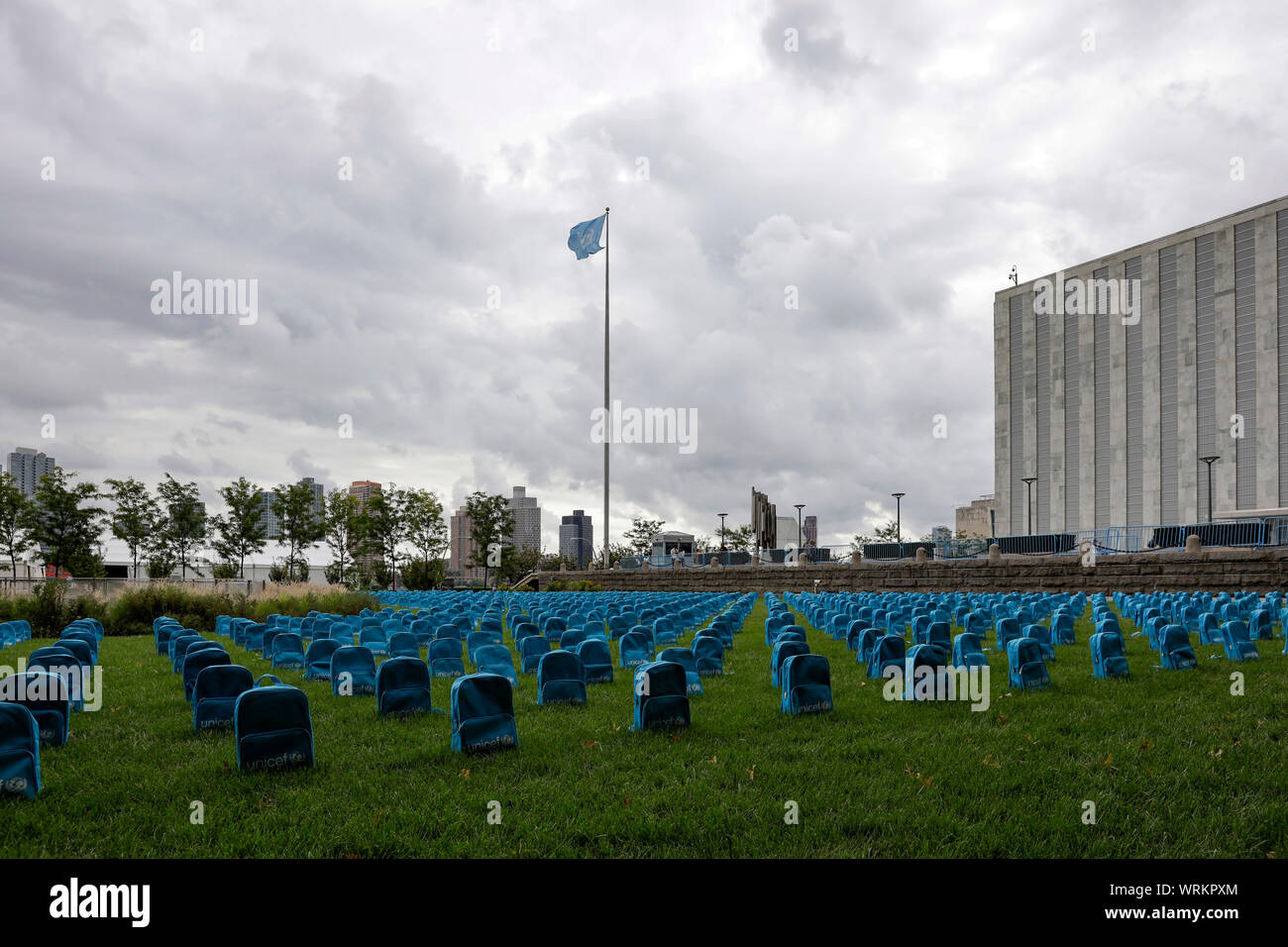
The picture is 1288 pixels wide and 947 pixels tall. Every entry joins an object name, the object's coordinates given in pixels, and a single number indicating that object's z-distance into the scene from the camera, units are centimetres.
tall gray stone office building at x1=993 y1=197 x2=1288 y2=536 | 5938
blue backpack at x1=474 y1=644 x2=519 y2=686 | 1305
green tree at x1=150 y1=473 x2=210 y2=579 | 5631
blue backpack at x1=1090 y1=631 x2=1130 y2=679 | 1241
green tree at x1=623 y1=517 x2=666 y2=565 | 9200
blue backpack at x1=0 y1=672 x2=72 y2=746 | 831
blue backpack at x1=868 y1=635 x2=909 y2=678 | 1254
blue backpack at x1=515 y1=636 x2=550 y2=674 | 1416
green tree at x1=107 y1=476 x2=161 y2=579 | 5438
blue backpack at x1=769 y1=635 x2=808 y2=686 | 1152
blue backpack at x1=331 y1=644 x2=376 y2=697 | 1212
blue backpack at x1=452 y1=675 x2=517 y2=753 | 797
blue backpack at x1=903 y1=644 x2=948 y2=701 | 1104
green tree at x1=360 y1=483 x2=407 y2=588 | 6669
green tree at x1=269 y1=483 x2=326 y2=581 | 6062
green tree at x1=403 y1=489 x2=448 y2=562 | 6712
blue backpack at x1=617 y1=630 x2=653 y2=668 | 1490
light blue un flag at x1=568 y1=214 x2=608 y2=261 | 5047
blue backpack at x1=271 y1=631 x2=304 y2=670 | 1566
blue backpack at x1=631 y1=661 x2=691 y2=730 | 907
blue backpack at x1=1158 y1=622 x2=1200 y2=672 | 1323
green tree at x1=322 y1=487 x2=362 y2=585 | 6519
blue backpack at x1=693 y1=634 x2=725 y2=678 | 1352
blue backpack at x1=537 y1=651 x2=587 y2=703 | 1083
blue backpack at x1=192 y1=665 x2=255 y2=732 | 938
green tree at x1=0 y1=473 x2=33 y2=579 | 4525
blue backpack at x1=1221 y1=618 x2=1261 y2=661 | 1394
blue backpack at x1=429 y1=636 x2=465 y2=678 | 1380
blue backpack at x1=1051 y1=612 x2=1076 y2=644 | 1739
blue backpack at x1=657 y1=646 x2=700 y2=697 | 1156
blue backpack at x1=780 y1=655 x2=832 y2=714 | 990
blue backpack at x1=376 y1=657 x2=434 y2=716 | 1007
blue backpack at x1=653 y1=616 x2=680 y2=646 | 1805
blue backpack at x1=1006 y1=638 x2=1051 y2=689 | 1161
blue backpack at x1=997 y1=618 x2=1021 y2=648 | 1588
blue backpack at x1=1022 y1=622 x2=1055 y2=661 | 1484
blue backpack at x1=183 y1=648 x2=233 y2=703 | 1032
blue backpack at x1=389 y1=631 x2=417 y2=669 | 1491
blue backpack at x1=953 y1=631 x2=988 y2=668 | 1188
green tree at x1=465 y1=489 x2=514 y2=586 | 7206
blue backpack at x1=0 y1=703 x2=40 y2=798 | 647
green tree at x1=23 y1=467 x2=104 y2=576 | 4566
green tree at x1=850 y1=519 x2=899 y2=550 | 8866
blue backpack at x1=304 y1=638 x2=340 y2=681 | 1379
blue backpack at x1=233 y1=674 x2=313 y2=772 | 721
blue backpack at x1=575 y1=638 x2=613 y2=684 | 1291
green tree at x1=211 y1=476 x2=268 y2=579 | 5816
